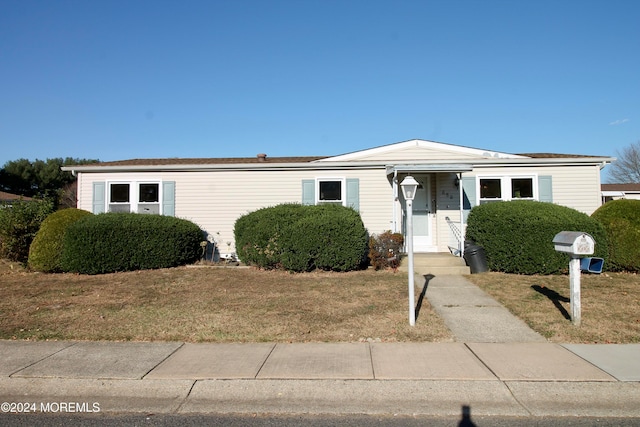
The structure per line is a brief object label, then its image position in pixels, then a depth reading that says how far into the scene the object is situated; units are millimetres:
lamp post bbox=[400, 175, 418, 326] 6266
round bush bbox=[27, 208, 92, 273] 10664
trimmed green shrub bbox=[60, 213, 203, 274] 10539
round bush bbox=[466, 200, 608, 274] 9875
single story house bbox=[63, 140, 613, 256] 12633
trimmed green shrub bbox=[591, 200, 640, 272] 10147
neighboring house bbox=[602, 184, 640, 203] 22675
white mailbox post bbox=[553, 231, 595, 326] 6000
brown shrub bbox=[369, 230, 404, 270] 10750
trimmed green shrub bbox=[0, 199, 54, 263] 11555
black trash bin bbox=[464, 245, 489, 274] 10539
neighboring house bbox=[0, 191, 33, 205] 25102
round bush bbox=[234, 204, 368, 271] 10258
